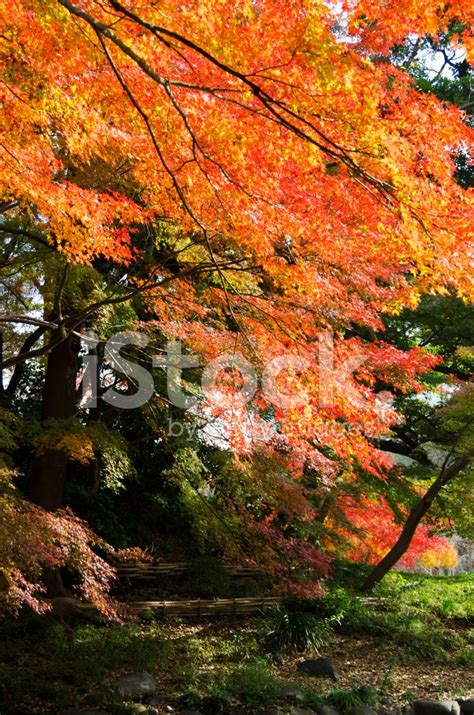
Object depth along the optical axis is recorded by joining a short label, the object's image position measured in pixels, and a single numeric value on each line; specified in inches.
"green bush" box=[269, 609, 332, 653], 309.3
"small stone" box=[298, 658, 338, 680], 277.9
